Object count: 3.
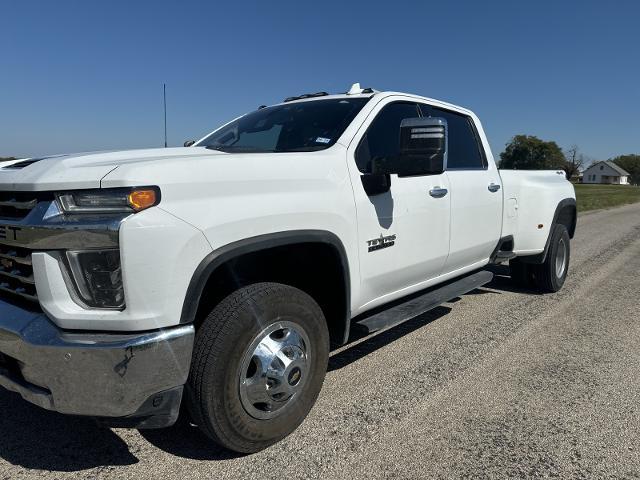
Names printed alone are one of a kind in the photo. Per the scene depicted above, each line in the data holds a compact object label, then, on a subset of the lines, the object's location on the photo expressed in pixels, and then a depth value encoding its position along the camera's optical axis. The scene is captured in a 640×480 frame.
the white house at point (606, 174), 123.56
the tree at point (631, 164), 123.61
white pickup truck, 2.14
